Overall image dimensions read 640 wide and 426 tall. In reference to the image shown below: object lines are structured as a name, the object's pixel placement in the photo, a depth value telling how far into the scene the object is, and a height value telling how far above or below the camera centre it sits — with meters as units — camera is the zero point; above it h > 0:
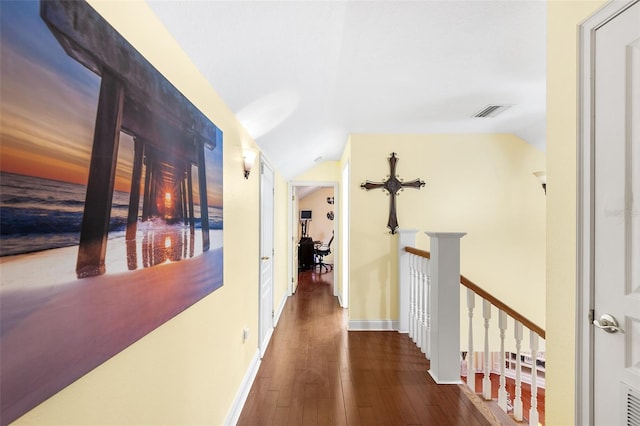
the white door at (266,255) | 3.04 -0.43
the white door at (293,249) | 5.55 -0.61
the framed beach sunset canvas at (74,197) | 0.56 +0.04
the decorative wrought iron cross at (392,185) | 3.74 +0.39
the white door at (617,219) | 1.07 +0.00
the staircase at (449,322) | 2.13 -0.93
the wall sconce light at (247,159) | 2.33 +0.43
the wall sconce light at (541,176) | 3.45 +0.48
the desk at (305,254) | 8.15 -1.02
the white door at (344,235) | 4.61 -0.30
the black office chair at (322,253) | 8.57 -1.04
